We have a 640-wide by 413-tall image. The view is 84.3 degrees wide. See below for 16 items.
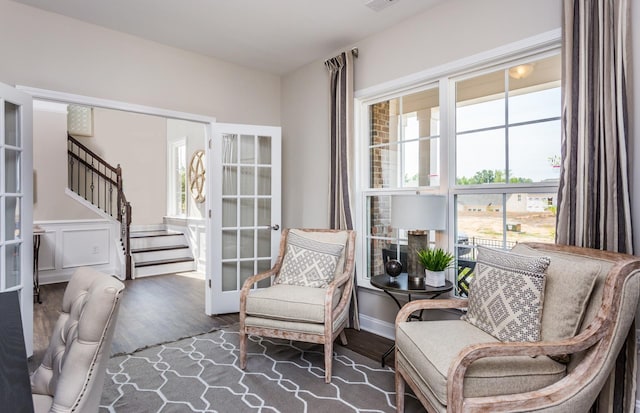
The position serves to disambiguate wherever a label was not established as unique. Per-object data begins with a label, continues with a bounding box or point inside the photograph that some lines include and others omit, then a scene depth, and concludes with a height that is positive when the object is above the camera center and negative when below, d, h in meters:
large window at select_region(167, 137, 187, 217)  6.94 +0.52
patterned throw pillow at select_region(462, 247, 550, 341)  1.64 -0.45
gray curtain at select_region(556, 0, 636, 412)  1.83 +0.36
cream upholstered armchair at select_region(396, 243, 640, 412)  1.40 -0.61
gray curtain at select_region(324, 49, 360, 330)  3.34 +0.57
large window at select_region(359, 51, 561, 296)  2.32 +0.37
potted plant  2.46 -0.43
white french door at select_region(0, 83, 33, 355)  2.43 +0.05
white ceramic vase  2.46 -0.52
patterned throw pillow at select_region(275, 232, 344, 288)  2.83 -0.48
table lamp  2.49 -0.08
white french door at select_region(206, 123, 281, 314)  3.72 -0.03
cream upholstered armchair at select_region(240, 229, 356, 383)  2.40 -0.65
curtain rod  3.32 +1.44
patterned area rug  2.04 -1.16
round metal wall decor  6.17 +0.53
